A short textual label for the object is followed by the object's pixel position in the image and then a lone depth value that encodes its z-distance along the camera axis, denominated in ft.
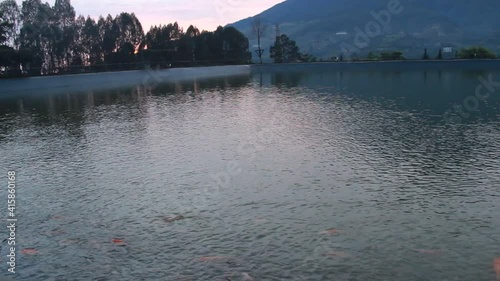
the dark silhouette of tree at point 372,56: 197.76
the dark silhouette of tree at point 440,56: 182.58
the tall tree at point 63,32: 180.92
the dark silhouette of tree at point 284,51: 232.32
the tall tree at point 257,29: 238.48
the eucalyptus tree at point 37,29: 169.07
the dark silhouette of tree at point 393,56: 191.72
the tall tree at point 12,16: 166.40
